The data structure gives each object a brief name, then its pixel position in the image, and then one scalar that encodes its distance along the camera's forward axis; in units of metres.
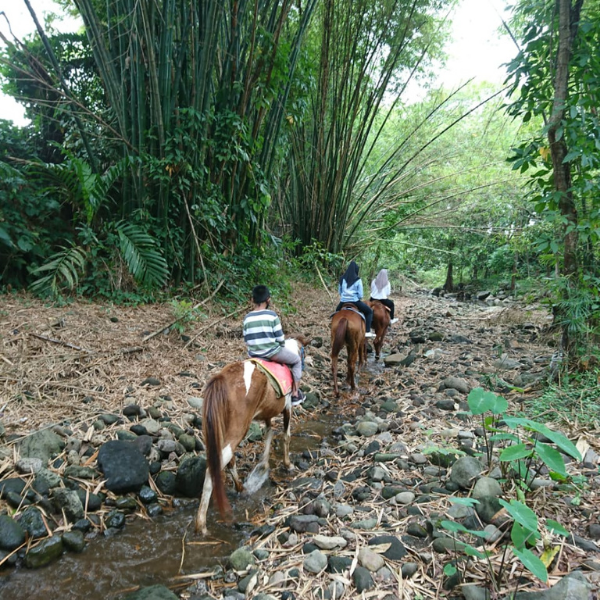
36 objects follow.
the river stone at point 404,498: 2.20
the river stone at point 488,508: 1.89
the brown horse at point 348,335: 4.57
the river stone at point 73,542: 1.97
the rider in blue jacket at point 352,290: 5.16
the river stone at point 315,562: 1.76
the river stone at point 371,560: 1.73
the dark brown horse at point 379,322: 6.16
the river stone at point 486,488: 2.01
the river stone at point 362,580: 1.62
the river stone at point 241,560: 1.86
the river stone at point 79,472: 2.34
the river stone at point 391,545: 1.77
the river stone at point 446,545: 1.72
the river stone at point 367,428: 3.32
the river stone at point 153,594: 1.64
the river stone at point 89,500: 2.20
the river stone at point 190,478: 2.48
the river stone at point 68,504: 2.12
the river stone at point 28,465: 2.23
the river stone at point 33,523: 1.96
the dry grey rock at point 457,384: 4.01
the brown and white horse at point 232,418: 2.20
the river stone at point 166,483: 2.49
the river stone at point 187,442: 2.85
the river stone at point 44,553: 1.85
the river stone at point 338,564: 1.75
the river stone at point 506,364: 4.41
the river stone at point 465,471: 2.18
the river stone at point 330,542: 1.90
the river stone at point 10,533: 1.85
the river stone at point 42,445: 2.37
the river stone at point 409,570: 1.67
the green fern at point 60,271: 4.16
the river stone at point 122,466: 2.35
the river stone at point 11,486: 2.06
